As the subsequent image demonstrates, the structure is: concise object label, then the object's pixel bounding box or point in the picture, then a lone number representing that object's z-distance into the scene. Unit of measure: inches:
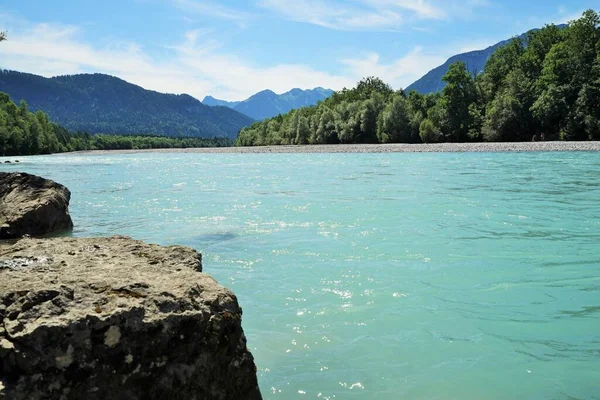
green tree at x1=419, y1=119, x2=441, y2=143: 3189.0
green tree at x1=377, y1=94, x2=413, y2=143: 3499.0
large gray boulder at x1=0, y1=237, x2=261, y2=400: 103.6
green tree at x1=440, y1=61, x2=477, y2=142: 3198.8
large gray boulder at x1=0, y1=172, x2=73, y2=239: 418.0
